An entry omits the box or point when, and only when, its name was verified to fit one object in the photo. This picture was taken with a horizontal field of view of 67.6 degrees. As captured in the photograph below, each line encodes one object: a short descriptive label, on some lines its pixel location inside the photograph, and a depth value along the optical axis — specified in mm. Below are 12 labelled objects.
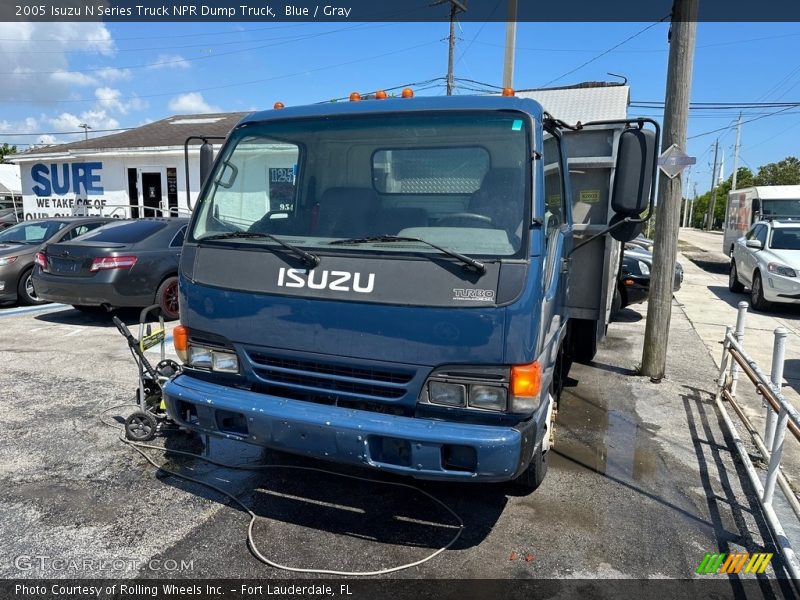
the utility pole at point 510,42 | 12898
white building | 17906
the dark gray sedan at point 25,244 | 9555
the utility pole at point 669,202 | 6066
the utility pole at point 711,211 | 60769
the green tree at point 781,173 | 44750
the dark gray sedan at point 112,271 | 8016
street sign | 6108
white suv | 10484
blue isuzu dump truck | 2834
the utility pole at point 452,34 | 22062
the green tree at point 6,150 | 50000
